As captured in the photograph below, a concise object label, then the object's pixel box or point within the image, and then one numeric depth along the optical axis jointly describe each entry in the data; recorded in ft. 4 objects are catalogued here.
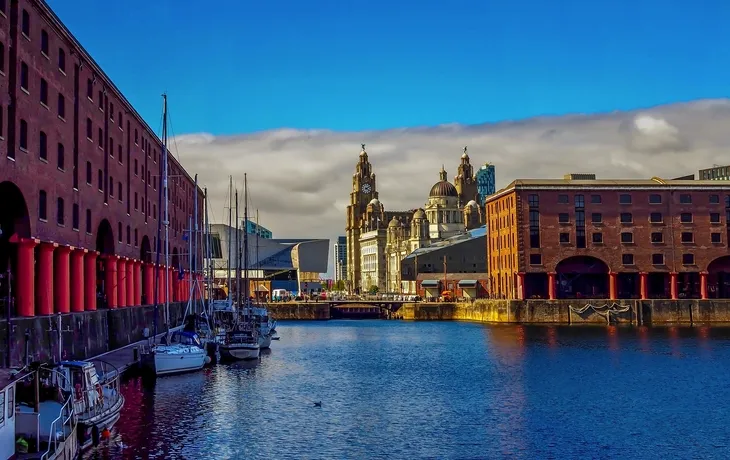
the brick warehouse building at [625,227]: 390.62
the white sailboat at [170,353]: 189.57
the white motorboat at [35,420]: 80.23
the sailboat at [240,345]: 236.22
